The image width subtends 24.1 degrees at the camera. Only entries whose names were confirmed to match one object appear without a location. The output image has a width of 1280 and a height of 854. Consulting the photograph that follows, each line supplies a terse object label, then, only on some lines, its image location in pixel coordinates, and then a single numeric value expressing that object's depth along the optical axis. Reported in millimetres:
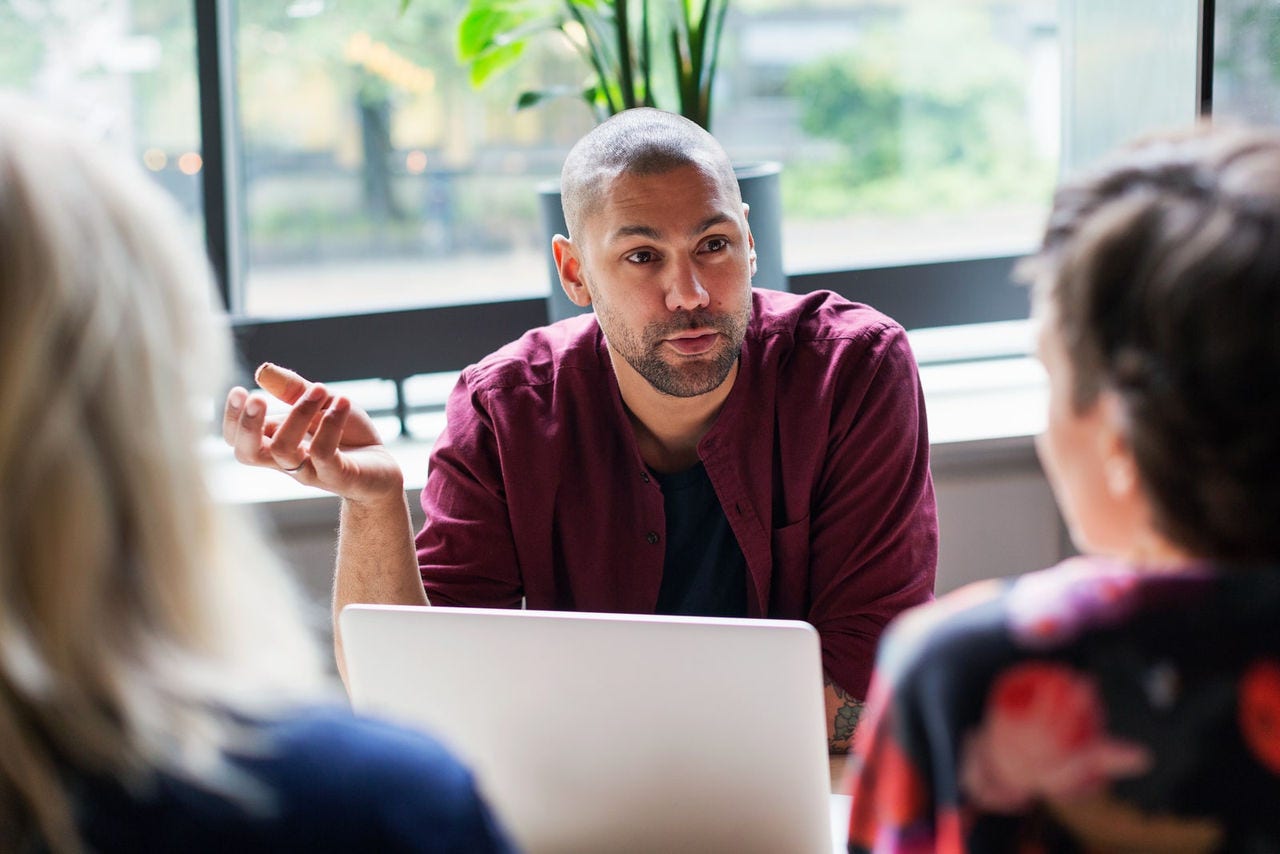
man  2469
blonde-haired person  1372
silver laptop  1991
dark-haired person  1452
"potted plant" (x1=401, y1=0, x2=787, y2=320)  2844
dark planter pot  2813
